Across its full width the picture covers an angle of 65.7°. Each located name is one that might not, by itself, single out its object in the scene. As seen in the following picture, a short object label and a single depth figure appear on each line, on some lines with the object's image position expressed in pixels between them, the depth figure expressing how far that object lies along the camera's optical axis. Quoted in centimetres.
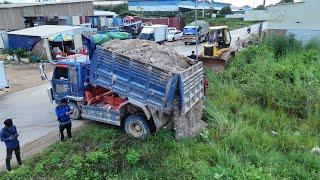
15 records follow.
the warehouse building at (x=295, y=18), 1746
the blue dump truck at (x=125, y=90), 697
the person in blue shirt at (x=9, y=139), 627
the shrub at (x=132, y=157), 634
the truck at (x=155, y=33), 2402
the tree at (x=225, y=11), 5440
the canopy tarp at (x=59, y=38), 1854
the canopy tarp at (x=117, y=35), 1926
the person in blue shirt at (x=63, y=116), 733
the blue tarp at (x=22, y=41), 1931
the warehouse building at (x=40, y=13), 2420
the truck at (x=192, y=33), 2574
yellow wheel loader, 1344
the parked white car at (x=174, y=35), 2814
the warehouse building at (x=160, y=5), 4978
